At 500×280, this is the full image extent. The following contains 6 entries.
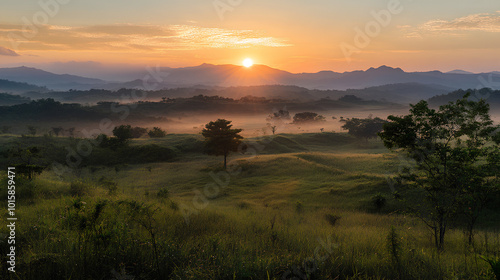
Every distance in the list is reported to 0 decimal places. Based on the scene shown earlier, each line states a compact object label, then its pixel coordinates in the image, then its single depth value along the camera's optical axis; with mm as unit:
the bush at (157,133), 107688
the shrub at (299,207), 23794
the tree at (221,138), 52562
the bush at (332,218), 17766
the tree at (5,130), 125325
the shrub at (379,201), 25289
